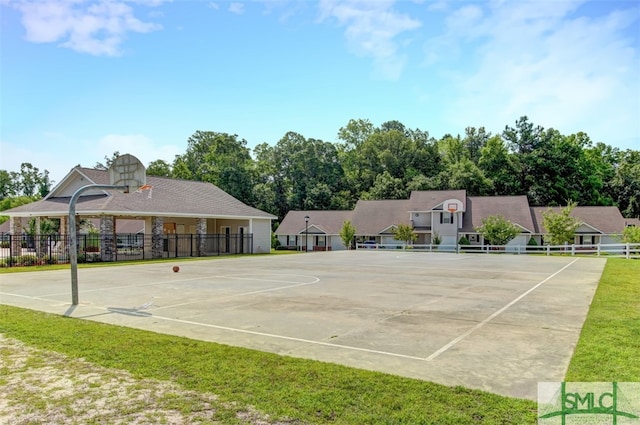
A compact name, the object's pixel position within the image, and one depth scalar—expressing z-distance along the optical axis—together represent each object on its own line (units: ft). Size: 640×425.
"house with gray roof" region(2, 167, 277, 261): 94.08
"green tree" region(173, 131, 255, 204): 197.98
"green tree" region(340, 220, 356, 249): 160.04
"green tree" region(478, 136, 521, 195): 193.67
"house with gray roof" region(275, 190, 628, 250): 150.71
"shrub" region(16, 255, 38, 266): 77.49
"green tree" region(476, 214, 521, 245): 139.85
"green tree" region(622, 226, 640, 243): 116.85
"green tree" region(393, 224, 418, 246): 152.87
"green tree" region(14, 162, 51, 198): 289.74
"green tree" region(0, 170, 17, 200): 282.56
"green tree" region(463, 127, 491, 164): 224.12
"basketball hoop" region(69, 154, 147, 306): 34.68
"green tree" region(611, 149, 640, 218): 196.03
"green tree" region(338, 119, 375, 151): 270.87
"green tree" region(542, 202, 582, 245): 131.85
